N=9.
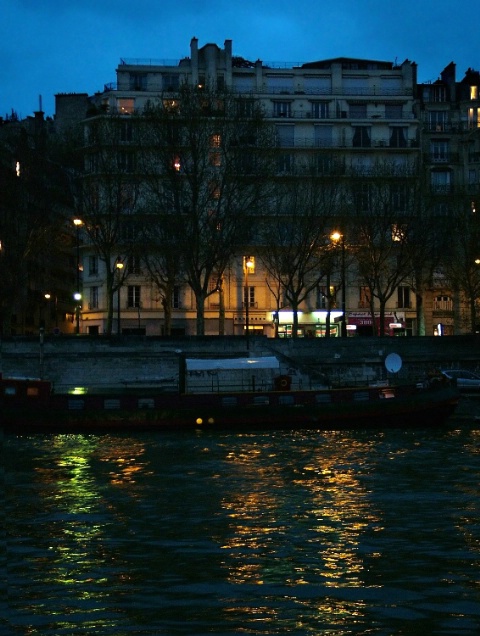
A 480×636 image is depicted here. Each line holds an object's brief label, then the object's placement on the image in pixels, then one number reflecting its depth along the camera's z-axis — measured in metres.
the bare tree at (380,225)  56.59
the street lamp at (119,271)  53.06
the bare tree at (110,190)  52.81
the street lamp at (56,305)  76.22
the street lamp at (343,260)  53.12
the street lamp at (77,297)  47.72
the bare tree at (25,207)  54.34
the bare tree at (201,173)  53.12
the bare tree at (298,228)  56.03
